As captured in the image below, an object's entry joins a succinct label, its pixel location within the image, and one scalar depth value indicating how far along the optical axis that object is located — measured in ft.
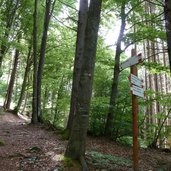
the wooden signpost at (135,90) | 10.88
